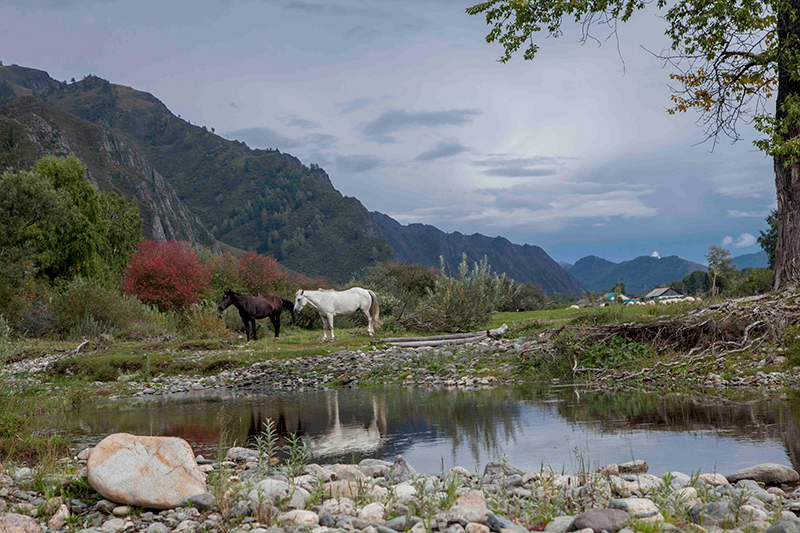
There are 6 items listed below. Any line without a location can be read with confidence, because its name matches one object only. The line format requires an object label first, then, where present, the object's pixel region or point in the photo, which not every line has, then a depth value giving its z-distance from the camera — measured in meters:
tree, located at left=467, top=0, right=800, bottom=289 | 13.66
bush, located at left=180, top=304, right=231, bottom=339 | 22.84
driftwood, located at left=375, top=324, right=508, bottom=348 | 17.30
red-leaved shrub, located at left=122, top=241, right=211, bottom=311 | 30.05
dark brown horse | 21.73
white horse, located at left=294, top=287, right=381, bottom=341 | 21.17
